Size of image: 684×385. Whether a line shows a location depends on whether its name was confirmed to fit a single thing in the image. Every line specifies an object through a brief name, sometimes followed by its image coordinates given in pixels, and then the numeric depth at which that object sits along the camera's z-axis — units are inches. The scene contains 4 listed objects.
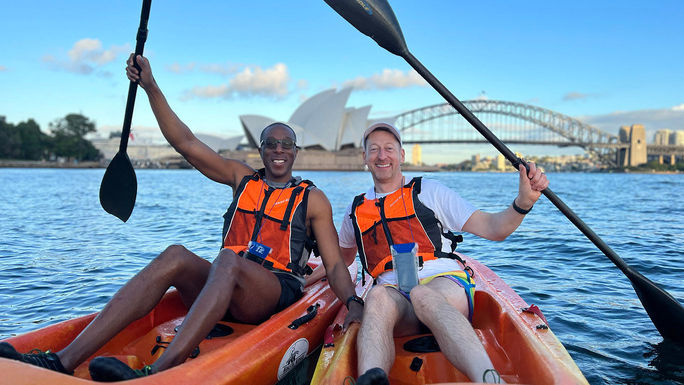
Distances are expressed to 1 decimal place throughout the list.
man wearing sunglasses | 92.9
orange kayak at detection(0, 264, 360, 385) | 79.8
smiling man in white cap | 91.1
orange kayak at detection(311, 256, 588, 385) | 86.6
